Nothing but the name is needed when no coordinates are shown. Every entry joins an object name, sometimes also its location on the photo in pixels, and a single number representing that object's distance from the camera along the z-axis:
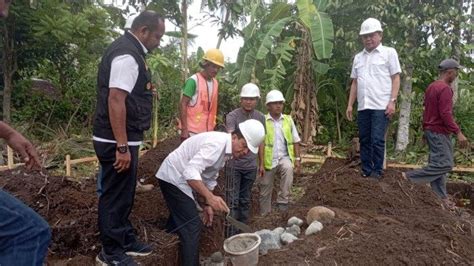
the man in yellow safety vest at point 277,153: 6.09
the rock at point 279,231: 4.54
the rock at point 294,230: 4.59
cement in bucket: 3.72
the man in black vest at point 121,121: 3.43
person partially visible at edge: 1.96
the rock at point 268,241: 4.28
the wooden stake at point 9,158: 7.16
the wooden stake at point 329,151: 9.56
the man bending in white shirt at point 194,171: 3.88
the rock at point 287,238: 4.35
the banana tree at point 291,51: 9.45
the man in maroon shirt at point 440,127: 6.04
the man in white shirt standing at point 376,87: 5.82
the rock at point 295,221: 4.81
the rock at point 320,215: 4.65
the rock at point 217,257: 4.88
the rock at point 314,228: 4.42
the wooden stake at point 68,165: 7.30
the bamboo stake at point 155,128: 9.35
